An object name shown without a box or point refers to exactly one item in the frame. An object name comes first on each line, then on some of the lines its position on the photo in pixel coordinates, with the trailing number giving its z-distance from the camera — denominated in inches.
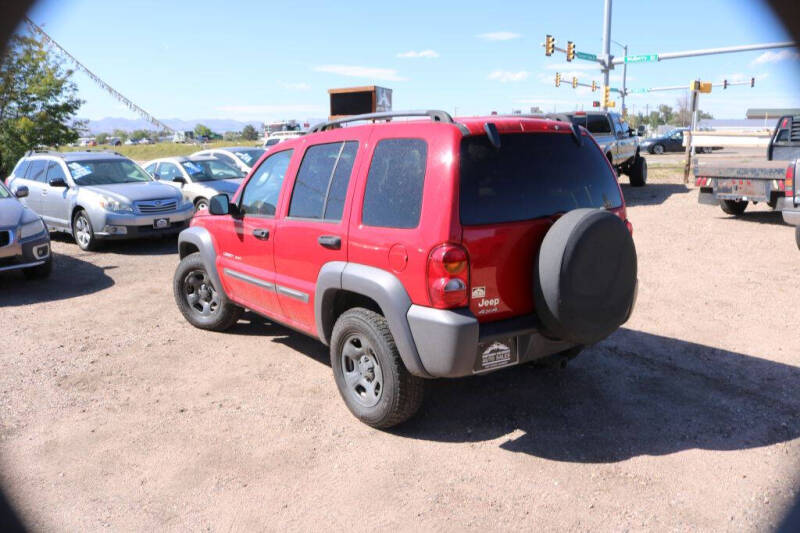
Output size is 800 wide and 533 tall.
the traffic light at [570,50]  1256.0
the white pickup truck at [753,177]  422.9
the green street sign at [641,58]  1223.1
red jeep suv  139.7
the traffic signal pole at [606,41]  1197.7
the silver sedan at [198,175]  497.0
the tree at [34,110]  790.5
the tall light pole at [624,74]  2404.0
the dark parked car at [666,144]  1562.5
